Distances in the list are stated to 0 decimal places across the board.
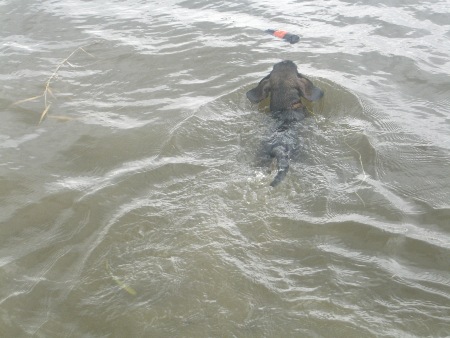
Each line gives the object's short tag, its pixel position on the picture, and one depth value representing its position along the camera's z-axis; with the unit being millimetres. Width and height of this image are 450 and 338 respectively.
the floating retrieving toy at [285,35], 7742
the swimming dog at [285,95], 5343
